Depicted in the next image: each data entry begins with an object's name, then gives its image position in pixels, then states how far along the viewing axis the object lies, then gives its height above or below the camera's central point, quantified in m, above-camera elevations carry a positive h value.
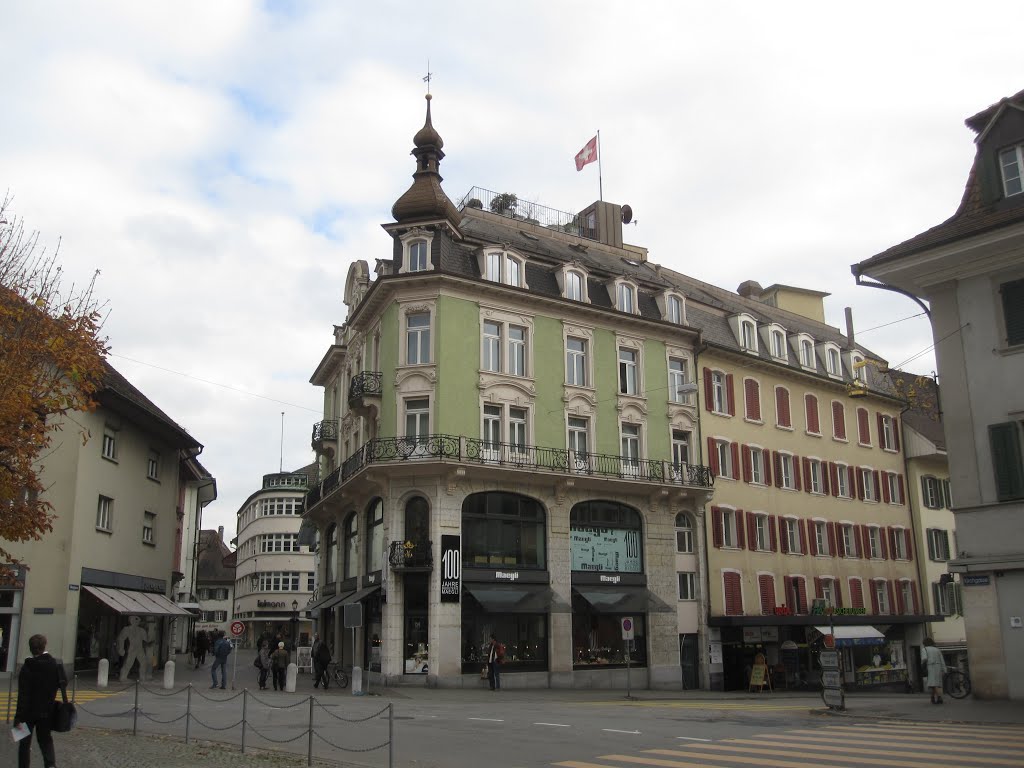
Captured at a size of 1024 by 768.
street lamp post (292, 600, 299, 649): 72.88 +0.61
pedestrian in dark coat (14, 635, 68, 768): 11.16 -0.78
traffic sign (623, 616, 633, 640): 30.14 -0.19
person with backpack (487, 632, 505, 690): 30.38 -1.21
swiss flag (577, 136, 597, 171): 47.16 +22.06
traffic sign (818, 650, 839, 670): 20.89 -0.85
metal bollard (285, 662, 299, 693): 28.42 -1.40
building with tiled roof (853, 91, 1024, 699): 19.91 +5.35
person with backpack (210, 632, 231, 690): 29.61 -0.82
